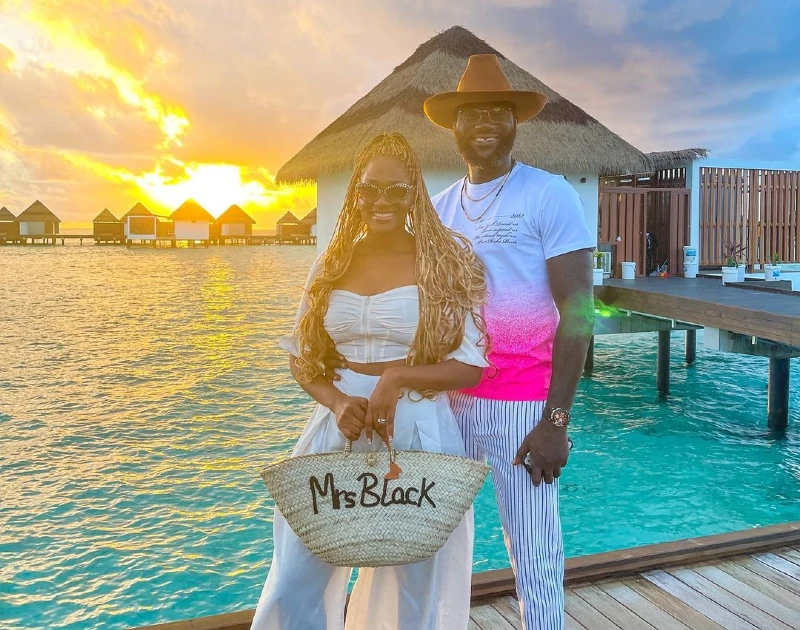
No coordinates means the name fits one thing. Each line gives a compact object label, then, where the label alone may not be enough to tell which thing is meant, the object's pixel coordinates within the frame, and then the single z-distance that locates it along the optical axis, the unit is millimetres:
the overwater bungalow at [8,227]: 73688
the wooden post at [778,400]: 8977
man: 2059
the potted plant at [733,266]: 11773
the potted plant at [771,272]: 12172
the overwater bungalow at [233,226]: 82812
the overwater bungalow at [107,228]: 77500
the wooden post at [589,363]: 12277
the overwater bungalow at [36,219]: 74250
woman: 1975
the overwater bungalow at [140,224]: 71125
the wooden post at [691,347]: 13755
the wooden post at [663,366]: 11062
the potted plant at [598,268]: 10938
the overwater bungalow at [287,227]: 94562
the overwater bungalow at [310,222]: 85625
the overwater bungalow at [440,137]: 12750
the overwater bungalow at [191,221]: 73312
